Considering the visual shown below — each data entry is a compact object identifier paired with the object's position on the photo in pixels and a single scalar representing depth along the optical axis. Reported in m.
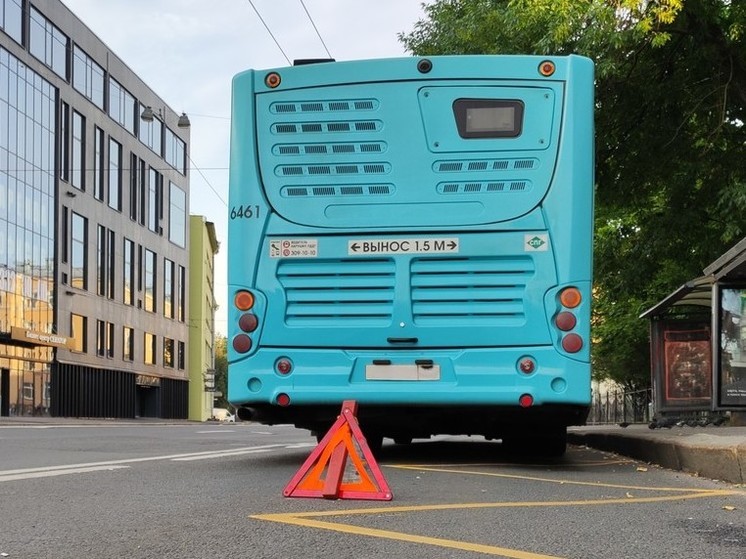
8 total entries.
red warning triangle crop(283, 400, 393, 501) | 6.13
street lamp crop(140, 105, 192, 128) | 32.75
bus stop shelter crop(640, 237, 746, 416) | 12.66
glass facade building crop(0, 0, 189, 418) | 41.03
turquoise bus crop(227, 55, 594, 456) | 8.00
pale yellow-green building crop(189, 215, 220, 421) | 71.81
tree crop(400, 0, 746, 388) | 12.40
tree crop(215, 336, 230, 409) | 103.56
